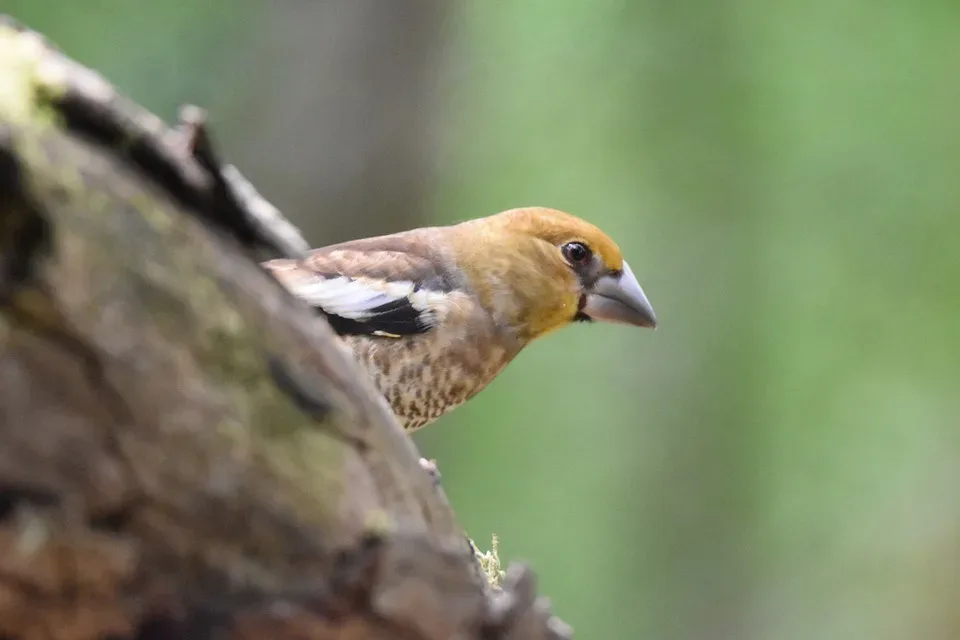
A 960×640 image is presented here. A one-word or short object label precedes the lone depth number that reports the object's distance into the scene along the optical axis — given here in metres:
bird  4.29
